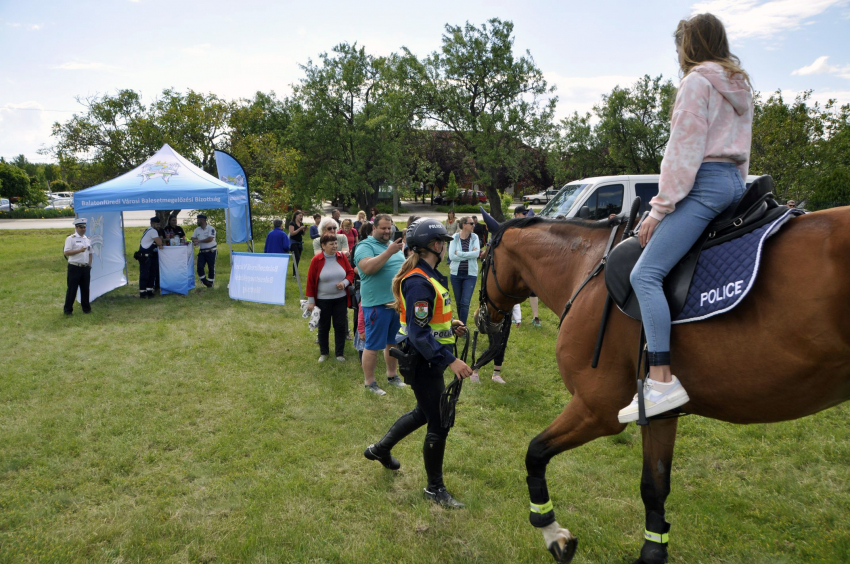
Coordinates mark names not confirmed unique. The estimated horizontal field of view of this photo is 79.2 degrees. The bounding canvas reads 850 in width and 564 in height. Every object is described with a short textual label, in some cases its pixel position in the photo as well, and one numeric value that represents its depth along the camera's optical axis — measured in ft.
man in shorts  20.47
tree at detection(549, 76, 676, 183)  85.10
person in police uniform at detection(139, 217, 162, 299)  40.32
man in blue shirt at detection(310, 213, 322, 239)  42.81
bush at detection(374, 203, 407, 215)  131.61
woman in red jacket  24.56
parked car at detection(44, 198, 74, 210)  173.54
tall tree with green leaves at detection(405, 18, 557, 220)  81.20
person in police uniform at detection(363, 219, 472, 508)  11.83
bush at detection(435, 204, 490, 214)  139.06
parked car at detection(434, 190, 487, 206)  153.35
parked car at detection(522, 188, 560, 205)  153.05
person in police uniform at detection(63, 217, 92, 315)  33.24
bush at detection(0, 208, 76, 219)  138.72
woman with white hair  26.08
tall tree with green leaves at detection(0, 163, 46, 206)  157.69
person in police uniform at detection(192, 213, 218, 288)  44.55
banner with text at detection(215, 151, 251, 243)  45.24
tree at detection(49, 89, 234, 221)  57.16
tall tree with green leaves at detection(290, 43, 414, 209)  82.69
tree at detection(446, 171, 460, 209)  149.48
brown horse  7.38
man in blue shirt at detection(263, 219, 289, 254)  40.37
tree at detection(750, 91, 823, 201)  64.69
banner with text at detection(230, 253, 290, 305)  36.01
